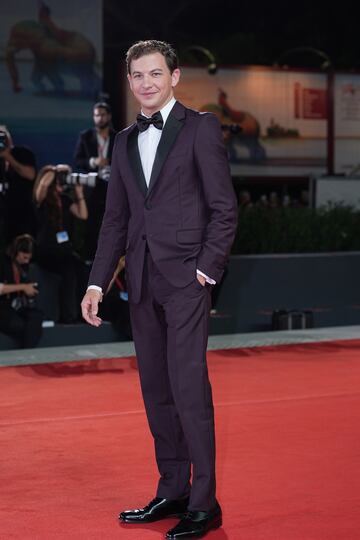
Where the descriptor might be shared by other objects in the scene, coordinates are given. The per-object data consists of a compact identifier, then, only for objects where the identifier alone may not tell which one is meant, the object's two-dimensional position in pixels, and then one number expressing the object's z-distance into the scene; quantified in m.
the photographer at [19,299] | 13.74
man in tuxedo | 6.34
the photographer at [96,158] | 14.85
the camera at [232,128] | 15.67
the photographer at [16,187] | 14.43
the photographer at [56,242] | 14.49
